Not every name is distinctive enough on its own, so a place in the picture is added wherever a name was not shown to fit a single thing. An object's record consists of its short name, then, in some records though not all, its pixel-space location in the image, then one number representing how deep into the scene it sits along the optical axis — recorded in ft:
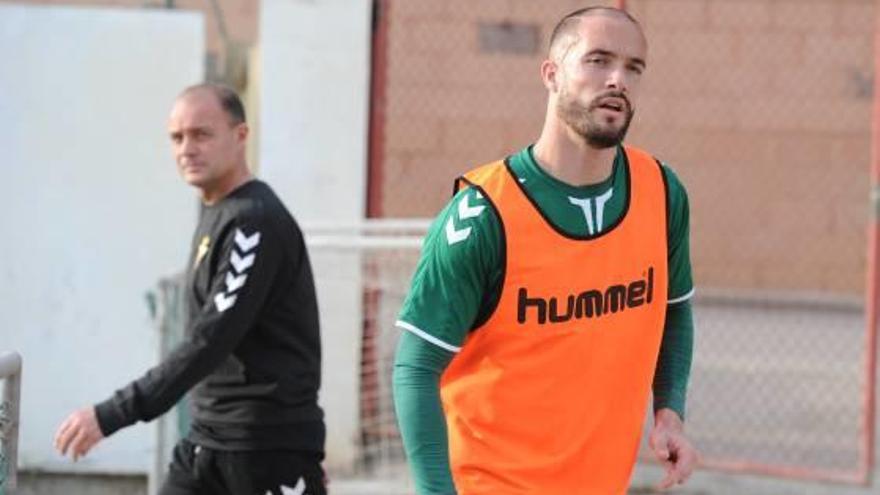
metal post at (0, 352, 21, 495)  24.18
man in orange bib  21.59
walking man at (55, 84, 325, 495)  28.66
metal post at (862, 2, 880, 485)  45.73
